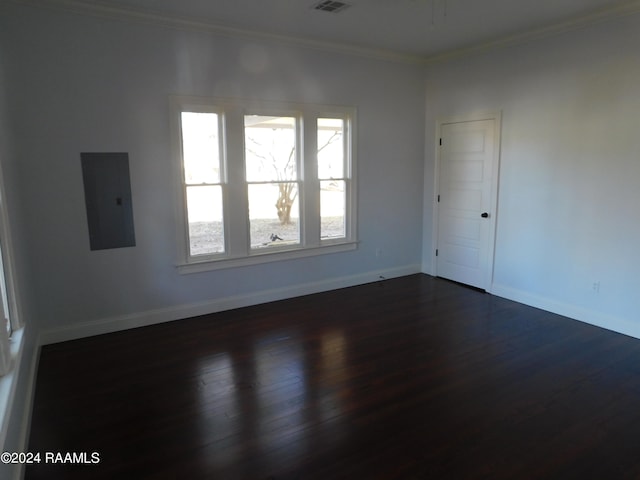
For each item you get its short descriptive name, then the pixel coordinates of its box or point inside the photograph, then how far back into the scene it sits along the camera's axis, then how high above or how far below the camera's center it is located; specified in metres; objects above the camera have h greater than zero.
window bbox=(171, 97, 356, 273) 4.33 -0.07
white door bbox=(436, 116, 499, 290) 5.05 -0.36
